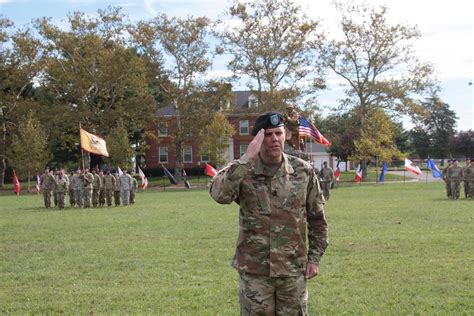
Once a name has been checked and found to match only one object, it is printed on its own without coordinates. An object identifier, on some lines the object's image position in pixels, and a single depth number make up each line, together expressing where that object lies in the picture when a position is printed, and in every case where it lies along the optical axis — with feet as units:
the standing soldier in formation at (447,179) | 93.66
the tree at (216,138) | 184.24
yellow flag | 90.99
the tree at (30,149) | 160.56
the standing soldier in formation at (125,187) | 95.71
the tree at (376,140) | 170.17
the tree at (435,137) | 363.60
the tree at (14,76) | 177.17
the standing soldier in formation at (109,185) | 96.48
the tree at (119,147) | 169.89
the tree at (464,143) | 320.91
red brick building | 237.86
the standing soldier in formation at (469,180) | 92.53
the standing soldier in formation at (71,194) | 95.79
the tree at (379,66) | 179.32
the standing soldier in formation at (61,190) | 91.91
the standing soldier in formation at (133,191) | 96.63
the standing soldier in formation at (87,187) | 93.09
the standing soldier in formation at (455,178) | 91.97
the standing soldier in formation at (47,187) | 94.32
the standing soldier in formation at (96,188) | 94.99
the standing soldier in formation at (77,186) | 94.92
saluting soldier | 15.25
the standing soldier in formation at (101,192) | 95.79
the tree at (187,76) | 176.65
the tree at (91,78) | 173.58
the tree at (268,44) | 173.06
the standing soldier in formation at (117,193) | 96.68
